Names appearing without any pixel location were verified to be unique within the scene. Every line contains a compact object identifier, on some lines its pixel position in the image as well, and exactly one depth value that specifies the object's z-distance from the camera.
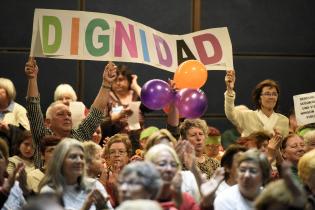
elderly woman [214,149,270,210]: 7.10
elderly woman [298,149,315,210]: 7.28
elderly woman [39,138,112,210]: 7.16
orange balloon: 9.74
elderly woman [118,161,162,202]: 5.90
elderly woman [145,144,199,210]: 6.85
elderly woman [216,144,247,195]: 8.04
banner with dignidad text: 9.75
